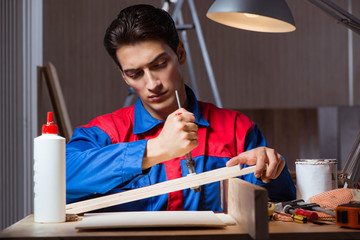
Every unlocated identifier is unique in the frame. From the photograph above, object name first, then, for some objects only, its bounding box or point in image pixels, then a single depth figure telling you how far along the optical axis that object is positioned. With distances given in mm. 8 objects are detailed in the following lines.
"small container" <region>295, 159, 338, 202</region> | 1876
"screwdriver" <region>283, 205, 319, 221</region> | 1609
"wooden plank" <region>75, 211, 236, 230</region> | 1505
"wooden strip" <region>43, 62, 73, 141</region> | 3229
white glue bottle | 1549
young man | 1925
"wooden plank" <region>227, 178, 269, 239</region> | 1431
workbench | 1435
